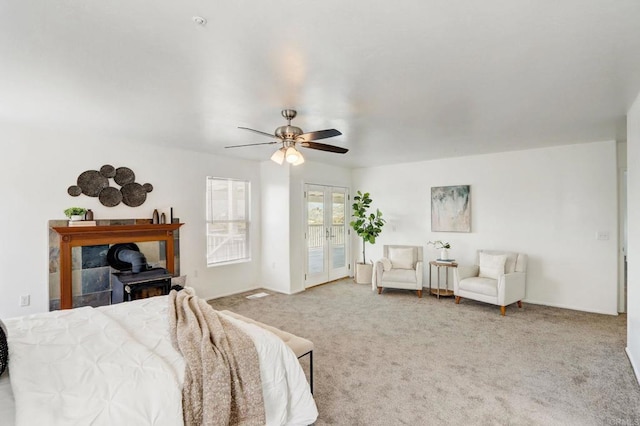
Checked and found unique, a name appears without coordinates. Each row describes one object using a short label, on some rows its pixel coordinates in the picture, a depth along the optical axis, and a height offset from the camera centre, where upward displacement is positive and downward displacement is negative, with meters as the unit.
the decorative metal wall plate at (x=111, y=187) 4.30 +0.36
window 5.71 -0.14
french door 6.50 -0.45
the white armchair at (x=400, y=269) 5.68 -1.04
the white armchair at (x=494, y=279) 4.66 -1.03
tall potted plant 6.60 -0.31
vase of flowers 5.74 -0.65
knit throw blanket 1.72 -0.90
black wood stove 4.19 -0.82
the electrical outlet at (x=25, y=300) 3.88 -1.01
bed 1.46 -0.81
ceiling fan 3.07 +0.69
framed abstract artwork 5.83 +0.05
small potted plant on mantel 4.11 +0.01
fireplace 4.05 -0.50
